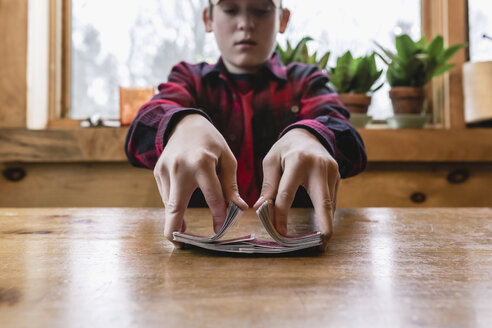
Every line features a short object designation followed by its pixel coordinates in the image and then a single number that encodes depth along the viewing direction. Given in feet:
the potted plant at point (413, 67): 4.79
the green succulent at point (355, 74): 4.84
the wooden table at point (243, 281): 0.89
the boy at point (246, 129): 1.63
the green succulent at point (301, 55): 4.91
